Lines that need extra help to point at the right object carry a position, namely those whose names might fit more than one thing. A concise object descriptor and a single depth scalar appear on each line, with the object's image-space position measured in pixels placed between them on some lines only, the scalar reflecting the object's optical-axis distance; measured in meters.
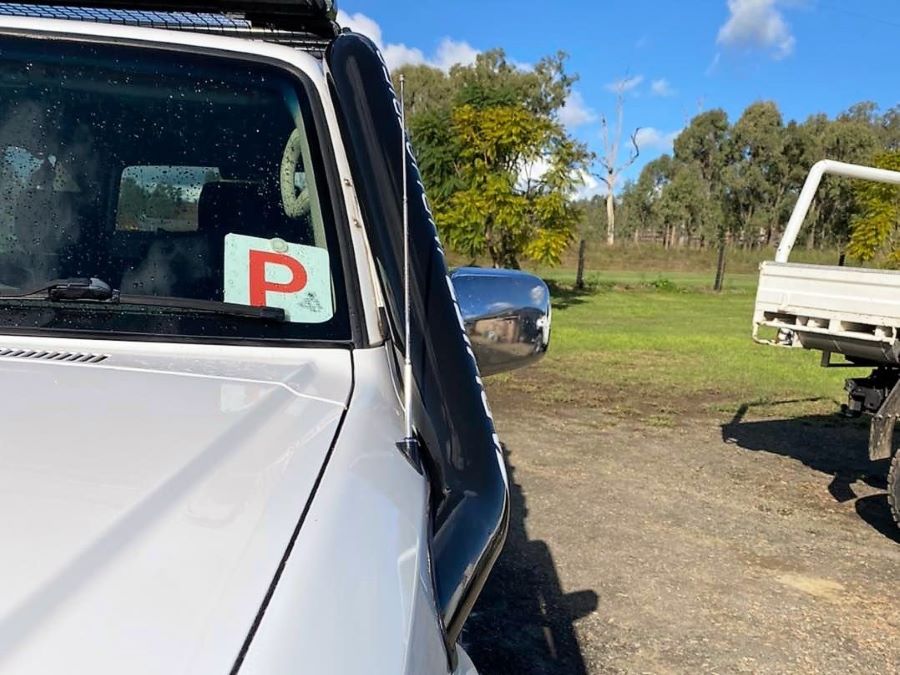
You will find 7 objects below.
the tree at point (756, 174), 48.94
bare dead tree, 48.38
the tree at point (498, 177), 16.98
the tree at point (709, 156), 52.88
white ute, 4.72
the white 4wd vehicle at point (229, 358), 0.75
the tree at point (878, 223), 18.48
